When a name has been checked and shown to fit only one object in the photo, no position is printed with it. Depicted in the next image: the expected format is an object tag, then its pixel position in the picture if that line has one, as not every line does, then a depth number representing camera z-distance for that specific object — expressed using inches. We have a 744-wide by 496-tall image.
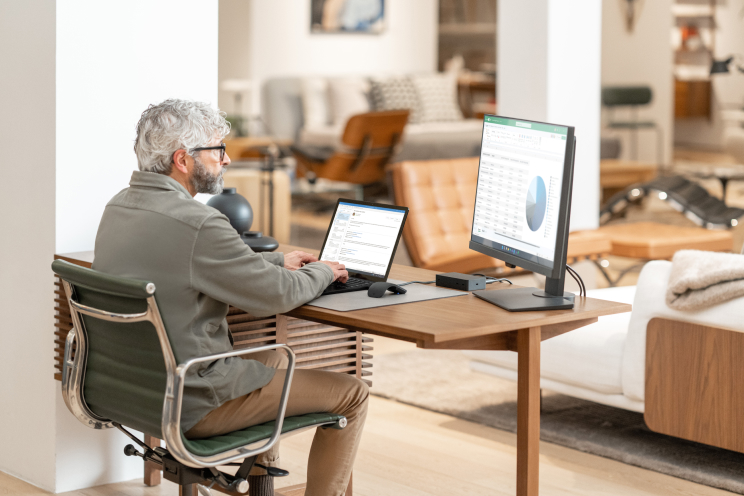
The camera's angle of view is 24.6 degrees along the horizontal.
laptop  178.7
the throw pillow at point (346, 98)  694.8
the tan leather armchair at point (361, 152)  578.8
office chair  141.9
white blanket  209.4
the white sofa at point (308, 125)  665.4
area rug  227.1
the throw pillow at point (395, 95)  708.7
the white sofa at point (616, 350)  217.0
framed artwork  738.7
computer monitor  154.2
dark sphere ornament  216.2
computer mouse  166.6
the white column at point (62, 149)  213.7
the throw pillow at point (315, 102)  698.6
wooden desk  146.4
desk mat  159.8
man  149.1
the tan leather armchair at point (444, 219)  329.5
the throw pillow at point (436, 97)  729.1
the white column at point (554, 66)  358.7
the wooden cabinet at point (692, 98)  910.4
